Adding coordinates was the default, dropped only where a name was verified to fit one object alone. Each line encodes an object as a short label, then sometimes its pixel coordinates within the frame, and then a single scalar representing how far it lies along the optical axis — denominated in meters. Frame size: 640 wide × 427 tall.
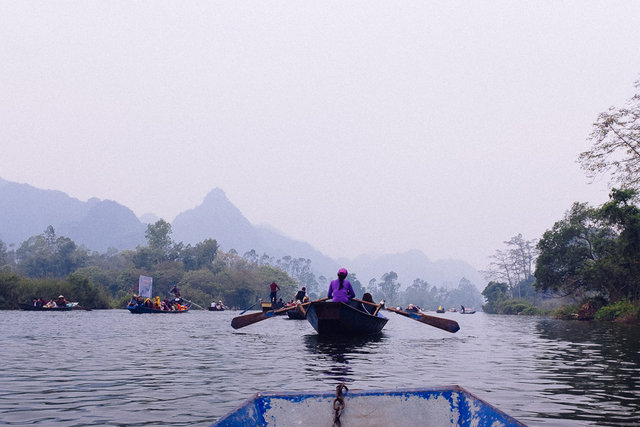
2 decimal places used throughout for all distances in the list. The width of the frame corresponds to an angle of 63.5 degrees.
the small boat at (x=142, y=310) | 34.22
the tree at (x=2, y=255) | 97.69
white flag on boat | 47.53
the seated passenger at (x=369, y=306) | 16.20
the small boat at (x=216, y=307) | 56.85
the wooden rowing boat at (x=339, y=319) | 13.32
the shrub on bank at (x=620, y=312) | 26.33
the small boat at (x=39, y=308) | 35.25
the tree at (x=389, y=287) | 189.00
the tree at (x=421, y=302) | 197.00
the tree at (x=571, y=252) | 38.50
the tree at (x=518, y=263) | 113.88
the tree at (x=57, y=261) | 93.06
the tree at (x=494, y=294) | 90.19
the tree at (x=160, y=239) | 91.75
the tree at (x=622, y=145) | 23.72
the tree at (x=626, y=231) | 28.09
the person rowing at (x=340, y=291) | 14.11
